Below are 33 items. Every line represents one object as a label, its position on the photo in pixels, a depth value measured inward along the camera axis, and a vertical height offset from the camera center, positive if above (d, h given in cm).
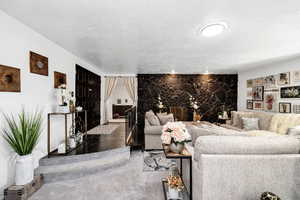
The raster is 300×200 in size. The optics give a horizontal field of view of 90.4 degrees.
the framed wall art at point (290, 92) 404 +20
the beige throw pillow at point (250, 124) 462 -79
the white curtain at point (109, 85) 738 +65
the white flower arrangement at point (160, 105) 693 -31
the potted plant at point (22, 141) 212 -63
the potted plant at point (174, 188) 197 -119
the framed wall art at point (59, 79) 325 +44
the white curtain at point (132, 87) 718 +54
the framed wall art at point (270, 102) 478 -10
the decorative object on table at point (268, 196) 147 -98
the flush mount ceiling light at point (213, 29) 231 +113
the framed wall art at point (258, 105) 535 -23
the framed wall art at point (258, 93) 535 +21
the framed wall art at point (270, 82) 482 +58
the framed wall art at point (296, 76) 404 +63
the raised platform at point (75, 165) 273 -133
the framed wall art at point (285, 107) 427 -25
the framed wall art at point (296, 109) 401 -27
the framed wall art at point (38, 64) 261 +63
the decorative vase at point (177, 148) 195 -65
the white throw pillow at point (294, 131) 296 -65
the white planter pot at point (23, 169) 215 -105
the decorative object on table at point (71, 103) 345 -12
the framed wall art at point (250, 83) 595 +63
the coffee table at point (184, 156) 190 -74
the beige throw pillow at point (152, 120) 450 -66
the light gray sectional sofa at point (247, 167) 167 -78
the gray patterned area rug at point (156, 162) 322 -151
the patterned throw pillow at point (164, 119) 479 -67
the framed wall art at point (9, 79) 207 +27
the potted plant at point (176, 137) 194 -51
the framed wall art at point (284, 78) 434 +61
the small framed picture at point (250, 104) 593 -22
